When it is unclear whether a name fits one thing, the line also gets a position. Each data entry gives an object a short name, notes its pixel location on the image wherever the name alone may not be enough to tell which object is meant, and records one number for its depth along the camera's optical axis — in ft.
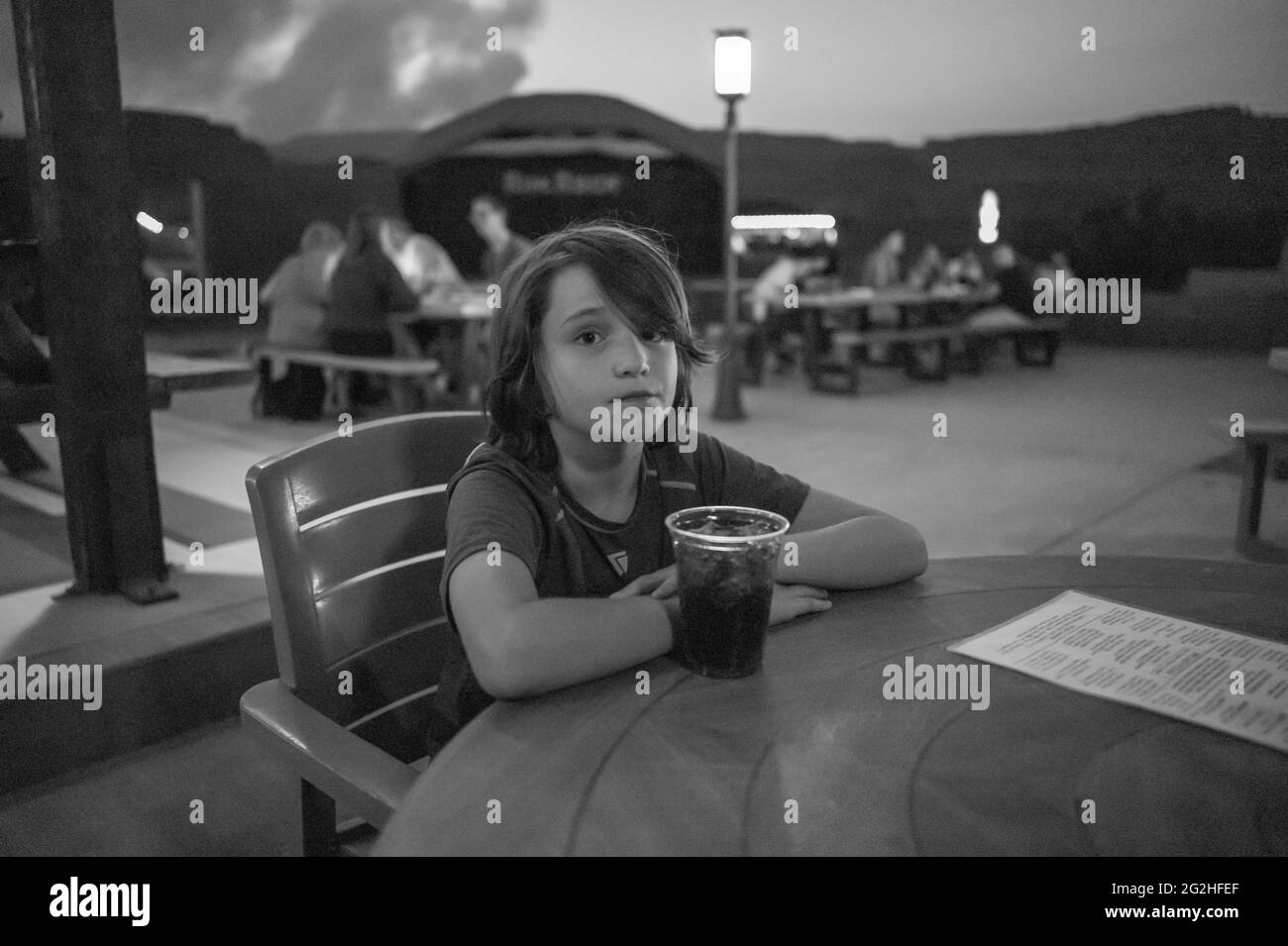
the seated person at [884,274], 33.06
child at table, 3.17
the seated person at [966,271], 36.52
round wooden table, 2.03
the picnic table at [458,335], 20.06
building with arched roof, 44.60
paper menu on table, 2.60
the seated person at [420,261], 24.43
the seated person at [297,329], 19.92
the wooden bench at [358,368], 17.29
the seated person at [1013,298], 31.71
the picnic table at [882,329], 26.61
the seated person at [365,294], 18.34
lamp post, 20.54
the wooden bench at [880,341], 25.98
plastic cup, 2.77
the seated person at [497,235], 21.01
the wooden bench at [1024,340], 30.94
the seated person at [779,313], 28.25
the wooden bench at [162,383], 8.46
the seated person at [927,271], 36.06
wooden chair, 3.03
